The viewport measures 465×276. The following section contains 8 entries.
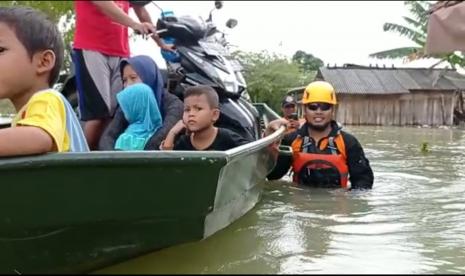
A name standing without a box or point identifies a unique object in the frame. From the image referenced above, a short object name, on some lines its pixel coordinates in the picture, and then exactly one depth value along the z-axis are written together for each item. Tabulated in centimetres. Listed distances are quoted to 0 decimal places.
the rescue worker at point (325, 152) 498
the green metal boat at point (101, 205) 222
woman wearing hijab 417
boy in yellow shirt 218
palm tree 2954
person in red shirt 423
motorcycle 435
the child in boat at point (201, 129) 375
